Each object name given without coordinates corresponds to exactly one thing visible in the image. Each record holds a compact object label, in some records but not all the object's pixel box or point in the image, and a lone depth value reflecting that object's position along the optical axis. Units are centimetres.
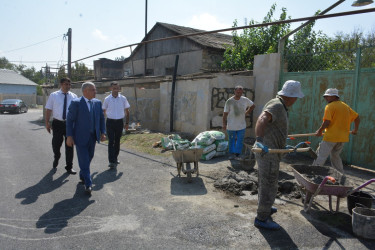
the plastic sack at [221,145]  808
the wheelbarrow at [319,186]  392
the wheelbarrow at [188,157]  587
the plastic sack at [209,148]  782
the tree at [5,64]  8777
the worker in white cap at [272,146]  373
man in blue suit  492
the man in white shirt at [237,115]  746
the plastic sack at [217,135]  805
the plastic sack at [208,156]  784
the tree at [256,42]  1421
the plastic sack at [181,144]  748
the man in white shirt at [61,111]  624
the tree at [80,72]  3548
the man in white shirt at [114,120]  693
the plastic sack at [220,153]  810
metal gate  704
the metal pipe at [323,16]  480
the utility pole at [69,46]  2139
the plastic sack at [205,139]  784
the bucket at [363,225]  360
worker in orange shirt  541
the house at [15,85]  4718
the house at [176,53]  1845
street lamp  534
